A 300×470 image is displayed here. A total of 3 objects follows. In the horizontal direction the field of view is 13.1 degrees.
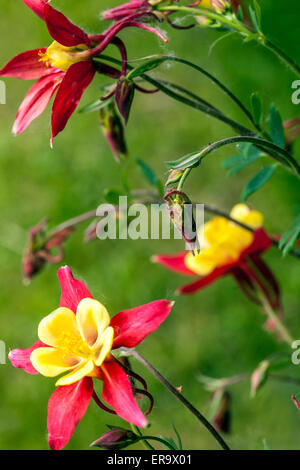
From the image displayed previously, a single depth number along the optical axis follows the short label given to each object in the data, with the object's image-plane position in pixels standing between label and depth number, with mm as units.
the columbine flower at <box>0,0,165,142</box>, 486
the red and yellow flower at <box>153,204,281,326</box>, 613
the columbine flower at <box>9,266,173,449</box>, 466
